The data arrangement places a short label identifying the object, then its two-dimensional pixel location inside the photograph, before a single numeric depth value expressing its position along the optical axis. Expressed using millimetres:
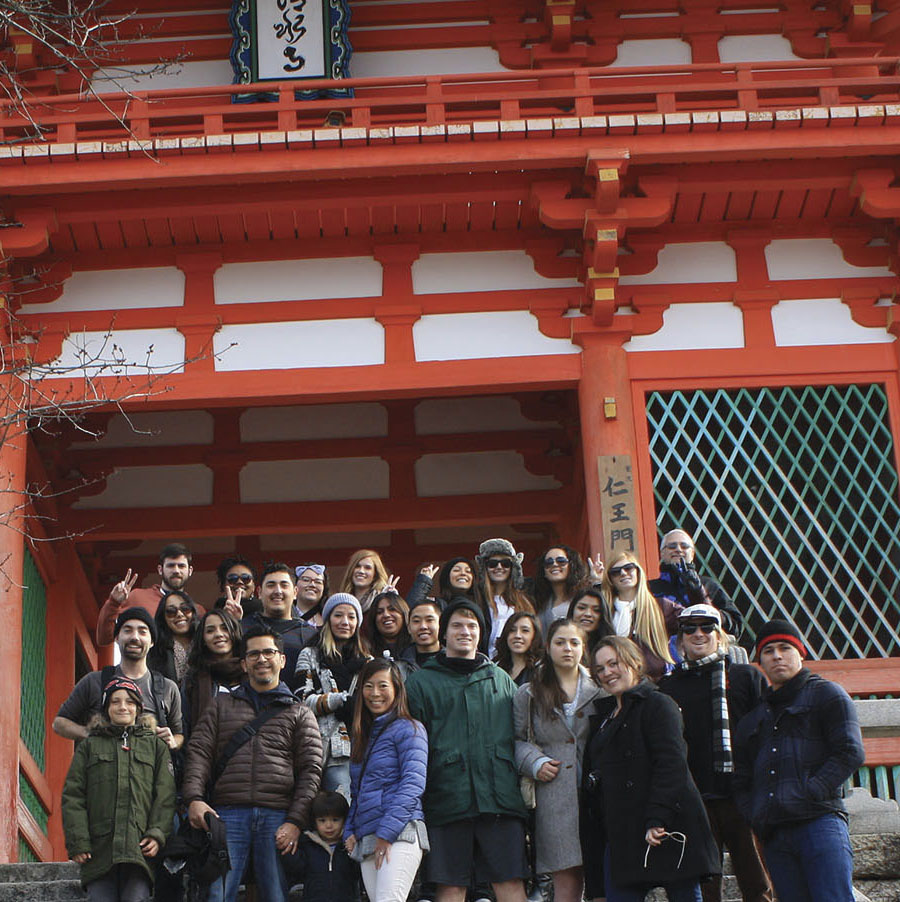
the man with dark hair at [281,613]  8859
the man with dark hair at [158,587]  9398
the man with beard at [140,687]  8250
